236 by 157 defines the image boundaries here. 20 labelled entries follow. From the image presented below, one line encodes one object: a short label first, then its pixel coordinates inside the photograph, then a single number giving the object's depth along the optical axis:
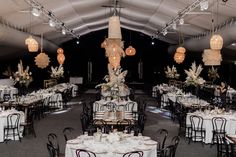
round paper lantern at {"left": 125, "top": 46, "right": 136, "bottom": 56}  16.39
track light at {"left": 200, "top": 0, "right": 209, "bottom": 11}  7.24
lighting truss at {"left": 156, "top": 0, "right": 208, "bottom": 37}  8.32
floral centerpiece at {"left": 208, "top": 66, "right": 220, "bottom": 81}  17.54
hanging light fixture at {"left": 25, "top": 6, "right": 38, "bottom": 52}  9.34
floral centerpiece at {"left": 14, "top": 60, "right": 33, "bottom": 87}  11.84
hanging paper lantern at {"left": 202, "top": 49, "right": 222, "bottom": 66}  8.83
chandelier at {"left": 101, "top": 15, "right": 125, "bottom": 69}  5.59
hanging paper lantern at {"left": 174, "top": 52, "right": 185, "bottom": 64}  12.43
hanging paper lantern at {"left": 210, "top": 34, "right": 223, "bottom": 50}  7.21
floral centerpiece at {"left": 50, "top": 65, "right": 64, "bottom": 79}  16.65
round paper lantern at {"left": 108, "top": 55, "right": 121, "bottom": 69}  8.66
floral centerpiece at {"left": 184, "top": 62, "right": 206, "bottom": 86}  11.83
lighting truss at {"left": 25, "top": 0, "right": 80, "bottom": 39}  8.31
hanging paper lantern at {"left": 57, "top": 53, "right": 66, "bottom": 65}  14.88
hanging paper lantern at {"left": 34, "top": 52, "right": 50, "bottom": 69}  12.26
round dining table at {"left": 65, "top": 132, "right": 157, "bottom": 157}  4.74
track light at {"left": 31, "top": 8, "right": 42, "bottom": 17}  8.21
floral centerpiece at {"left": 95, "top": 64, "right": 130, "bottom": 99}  8.49
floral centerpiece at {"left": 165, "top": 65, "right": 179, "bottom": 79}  17.84
